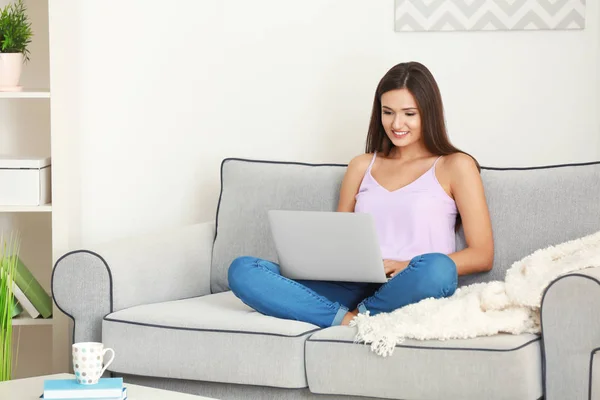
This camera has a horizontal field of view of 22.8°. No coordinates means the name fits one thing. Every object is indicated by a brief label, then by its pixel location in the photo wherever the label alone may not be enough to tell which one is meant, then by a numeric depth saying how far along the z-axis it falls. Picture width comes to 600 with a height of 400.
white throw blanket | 3.58
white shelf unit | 5.70
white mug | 3.02
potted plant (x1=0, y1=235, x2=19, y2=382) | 4.21
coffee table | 3.06
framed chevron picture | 5.12
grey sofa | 3.46
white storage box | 5.10
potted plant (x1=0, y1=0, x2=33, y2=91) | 5.10
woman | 4.00
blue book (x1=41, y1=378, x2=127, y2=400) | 2.96
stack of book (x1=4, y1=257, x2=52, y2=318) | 5.11
